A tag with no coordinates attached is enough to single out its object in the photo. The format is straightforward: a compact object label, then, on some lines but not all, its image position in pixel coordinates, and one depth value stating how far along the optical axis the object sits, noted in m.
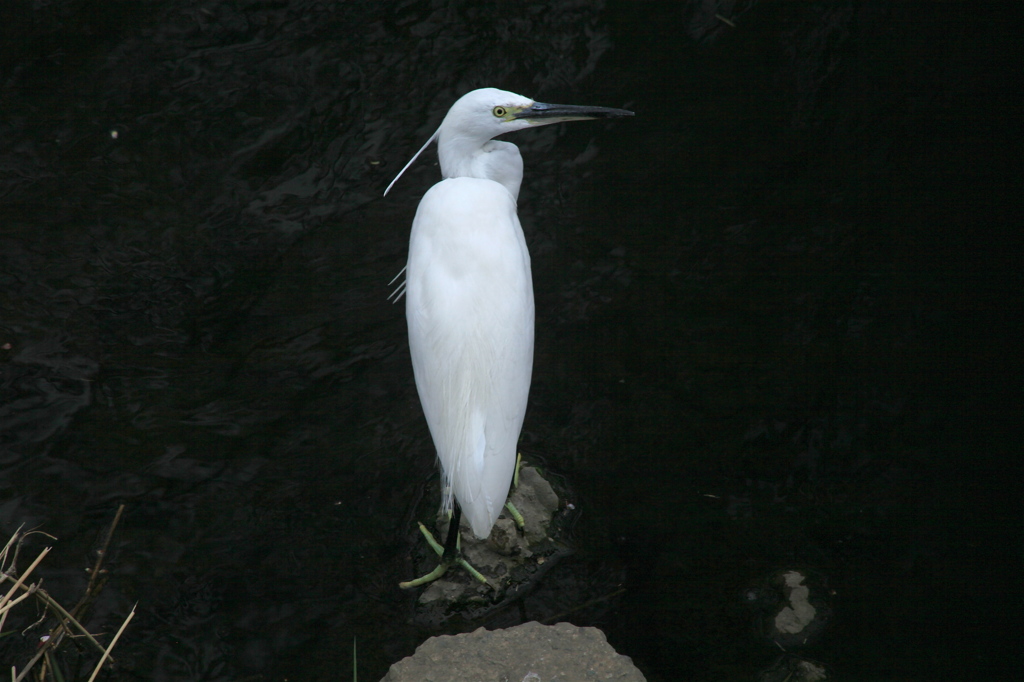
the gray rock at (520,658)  7.33
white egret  7.39
